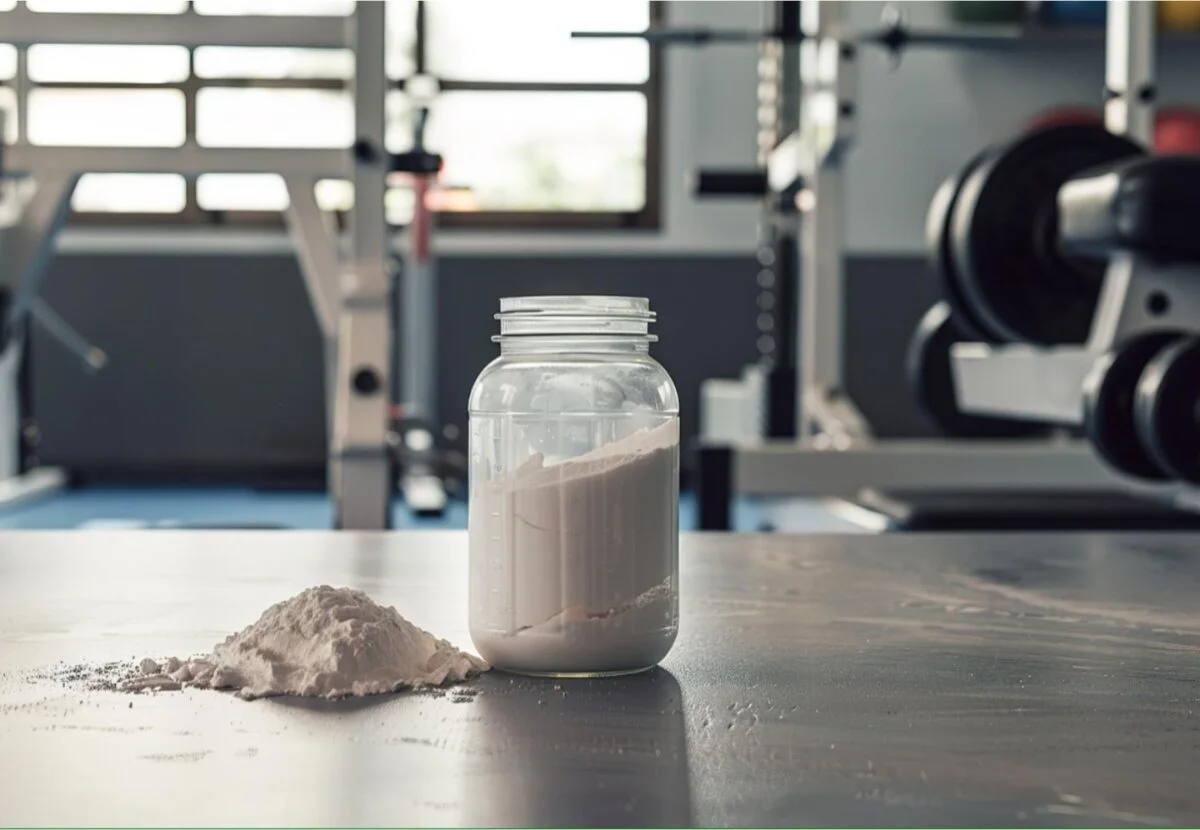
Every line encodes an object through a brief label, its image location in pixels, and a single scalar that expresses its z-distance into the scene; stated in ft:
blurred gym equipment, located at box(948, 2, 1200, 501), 6.20
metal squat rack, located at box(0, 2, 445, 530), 7.03
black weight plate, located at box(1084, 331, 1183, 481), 6.38
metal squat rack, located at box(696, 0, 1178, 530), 8.63
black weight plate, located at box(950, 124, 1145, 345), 7.79
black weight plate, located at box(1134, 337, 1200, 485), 6.00
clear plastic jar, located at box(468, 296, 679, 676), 1.72
